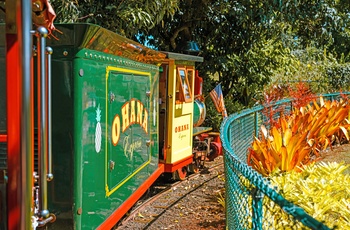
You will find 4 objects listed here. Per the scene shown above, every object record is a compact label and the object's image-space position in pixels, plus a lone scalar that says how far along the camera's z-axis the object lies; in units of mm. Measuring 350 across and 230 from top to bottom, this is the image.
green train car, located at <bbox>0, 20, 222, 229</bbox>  1906
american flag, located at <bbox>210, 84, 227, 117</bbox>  10477
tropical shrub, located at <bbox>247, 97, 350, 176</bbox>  6199
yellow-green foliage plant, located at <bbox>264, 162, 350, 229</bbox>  4038
